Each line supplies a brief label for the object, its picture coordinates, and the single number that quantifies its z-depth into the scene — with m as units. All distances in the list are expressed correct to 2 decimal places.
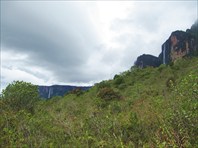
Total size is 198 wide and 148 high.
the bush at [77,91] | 26.12
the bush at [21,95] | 16.52
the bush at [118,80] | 25.91
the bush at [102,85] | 25.41
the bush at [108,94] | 20.22
